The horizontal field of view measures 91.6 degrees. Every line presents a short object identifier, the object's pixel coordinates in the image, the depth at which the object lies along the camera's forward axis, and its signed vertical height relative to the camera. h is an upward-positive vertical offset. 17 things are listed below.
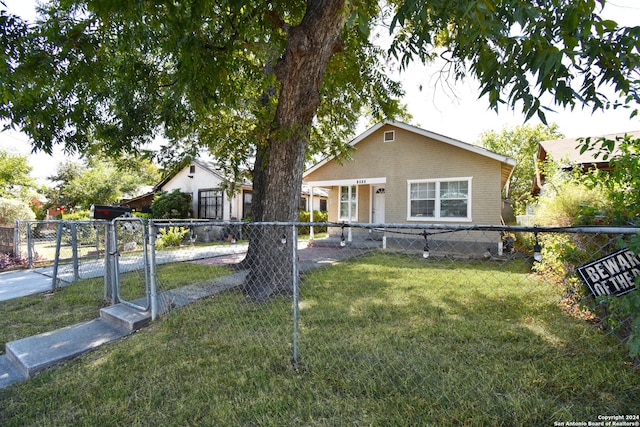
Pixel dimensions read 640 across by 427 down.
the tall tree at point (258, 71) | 1.98 +1.95
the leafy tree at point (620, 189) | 3.09 +0.26
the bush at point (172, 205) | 17.73 +0.25
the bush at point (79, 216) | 18.84 -0.43
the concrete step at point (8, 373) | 3.00 -1.66
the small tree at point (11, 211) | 11.78 -0.08
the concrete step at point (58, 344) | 3.19 -1.57
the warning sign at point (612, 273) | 2.67 -0.58
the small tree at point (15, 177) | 16.39 +1.88
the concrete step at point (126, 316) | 4.06 -1.46
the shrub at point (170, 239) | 11.55 -1.13
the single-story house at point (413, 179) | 10.80 +1.23
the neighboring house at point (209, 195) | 17.75 +0.86
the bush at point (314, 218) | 17.77 -0.52
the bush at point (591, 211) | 3.21 -0.01
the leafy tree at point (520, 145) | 27.20 +6.28
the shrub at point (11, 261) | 8.43 -1.46
